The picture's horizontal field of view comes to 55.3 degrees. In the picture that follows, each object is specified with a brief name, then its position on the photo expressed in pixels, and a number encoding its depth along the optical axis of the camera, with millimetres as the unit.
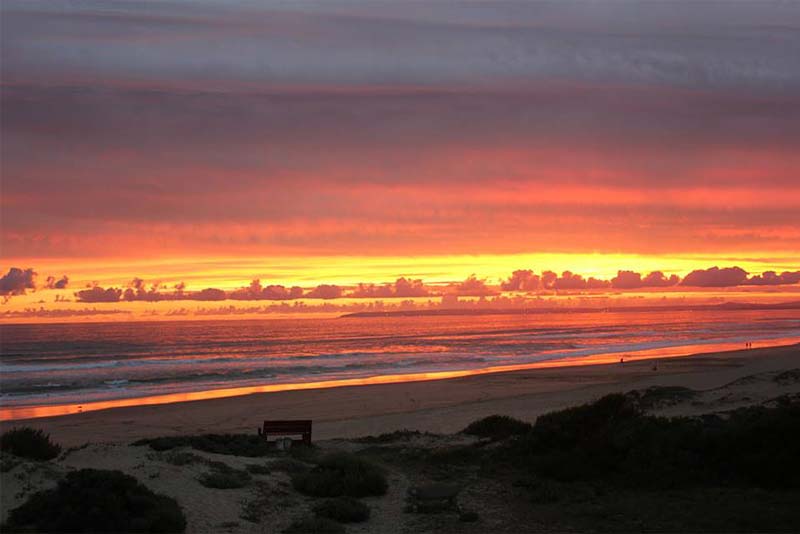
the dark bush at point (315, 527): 10578
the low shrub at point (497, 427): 18359
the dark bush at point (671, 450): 12695
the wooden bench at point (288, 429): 17875
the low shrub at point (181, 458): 13500
